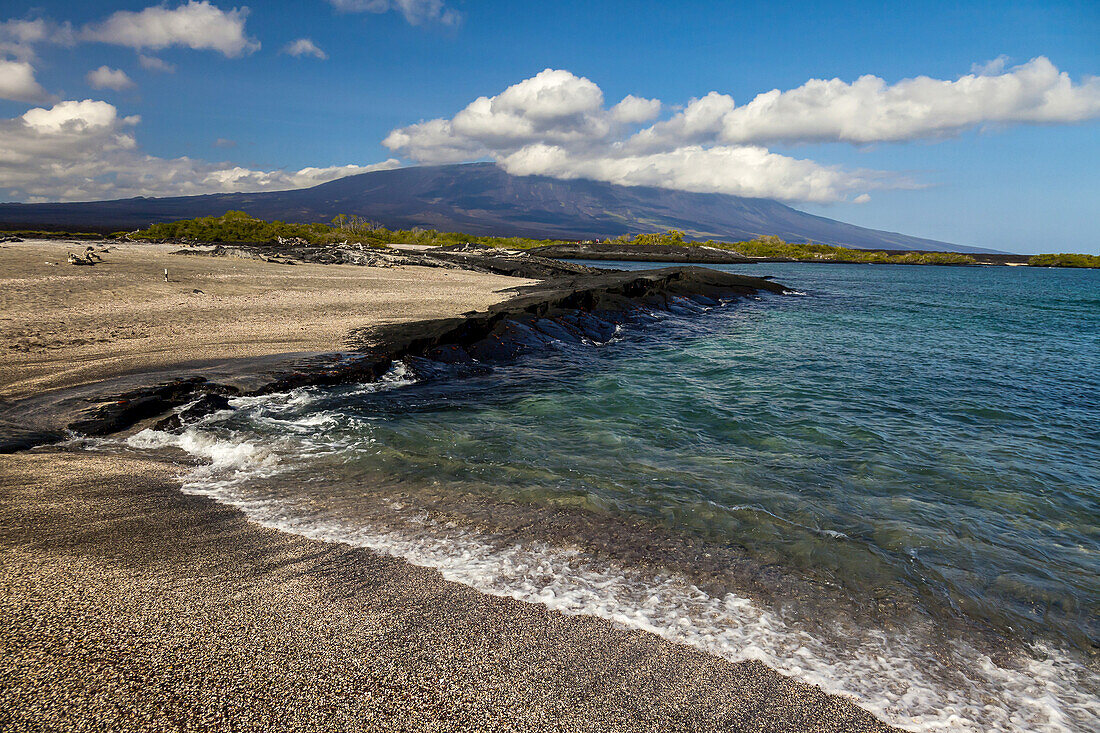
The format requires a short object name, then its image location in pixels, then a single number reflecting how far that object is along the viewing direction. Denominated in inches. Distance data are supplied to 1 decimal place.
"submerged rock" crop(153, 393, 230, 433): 336.5
